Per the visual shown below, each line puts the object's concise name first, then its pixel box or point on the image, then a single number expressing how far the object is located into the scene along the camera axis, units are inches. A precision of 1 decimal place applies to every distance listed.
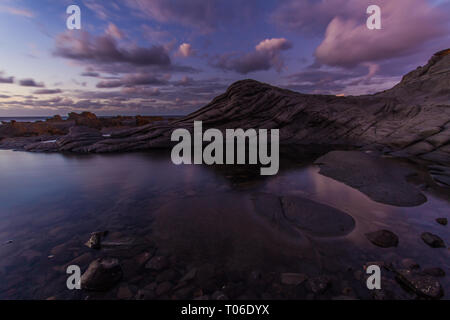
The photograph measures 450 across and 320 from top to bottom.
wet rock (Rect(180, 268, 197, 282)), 135.2
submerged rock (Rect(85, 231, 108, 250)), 171.9
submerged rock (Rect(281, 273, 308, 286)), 130.4
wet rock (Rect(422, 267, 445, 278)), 133.7
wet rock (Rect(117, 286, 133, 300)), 120.9
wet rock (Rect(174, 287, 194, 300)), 122.6
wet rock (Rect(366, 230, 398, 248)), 167.5
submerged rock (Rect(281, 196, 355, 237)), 192.9
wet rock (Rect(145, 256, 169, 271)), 146.8
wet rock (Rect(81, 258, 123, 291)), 126.6
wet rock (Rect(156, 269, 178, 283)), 135.6
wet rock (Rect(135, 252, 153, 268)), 151.1
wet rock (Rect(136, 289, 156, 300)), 121.6
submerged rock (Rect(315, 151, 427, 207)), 263.3
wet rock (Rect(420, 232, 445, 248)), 165.3
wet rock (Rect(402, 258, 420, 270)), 140.9
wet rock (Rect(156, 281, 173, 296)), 124.9
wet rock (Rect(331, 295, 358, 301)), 118.6
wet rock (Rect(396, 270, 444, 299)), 116.7
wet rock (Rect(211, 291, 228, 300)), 120.3
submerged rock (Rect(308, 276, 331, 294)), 124.1
